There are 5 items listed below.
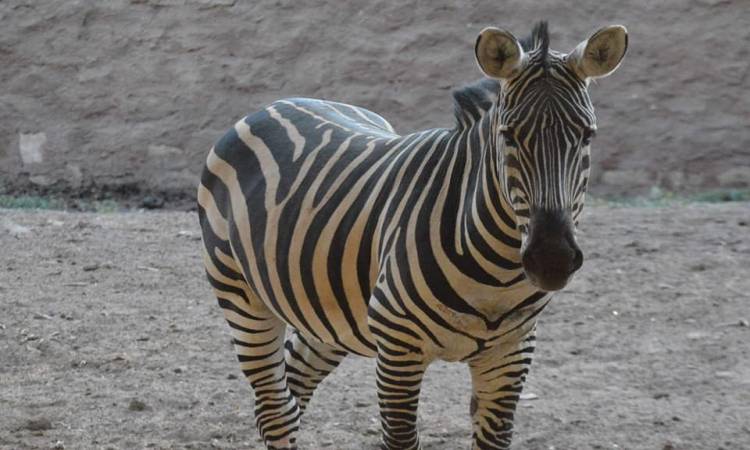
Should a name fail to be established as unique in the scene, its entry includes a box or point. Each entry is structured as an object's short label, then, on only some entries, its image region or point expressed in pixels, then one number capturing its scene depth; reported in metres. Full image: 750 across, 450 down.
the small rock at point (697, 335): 12.80
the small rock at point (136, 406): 10.99
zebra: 6.55
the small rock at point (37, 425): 10.44
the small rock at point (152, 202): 20.12
